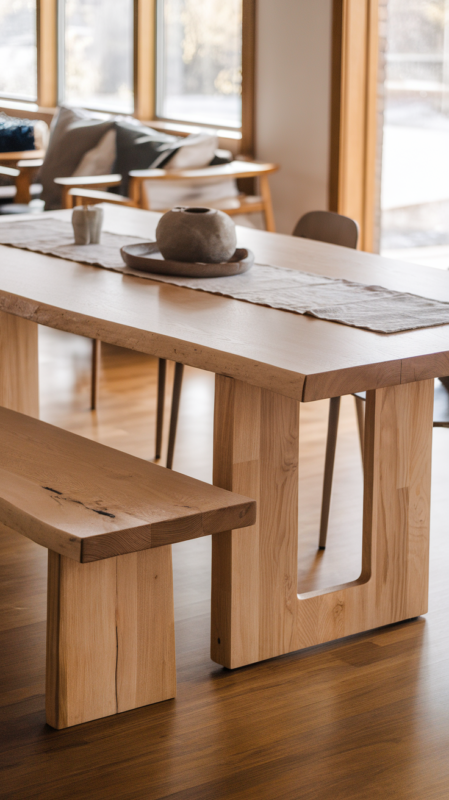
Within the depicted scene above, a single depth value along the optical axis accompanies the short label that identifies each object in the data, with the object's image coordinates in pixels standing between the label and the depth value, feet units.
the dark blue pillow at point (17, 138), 20.93
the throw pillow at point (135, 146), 17.58
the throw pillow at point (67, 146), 19.06
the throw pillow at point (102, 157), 18.63
